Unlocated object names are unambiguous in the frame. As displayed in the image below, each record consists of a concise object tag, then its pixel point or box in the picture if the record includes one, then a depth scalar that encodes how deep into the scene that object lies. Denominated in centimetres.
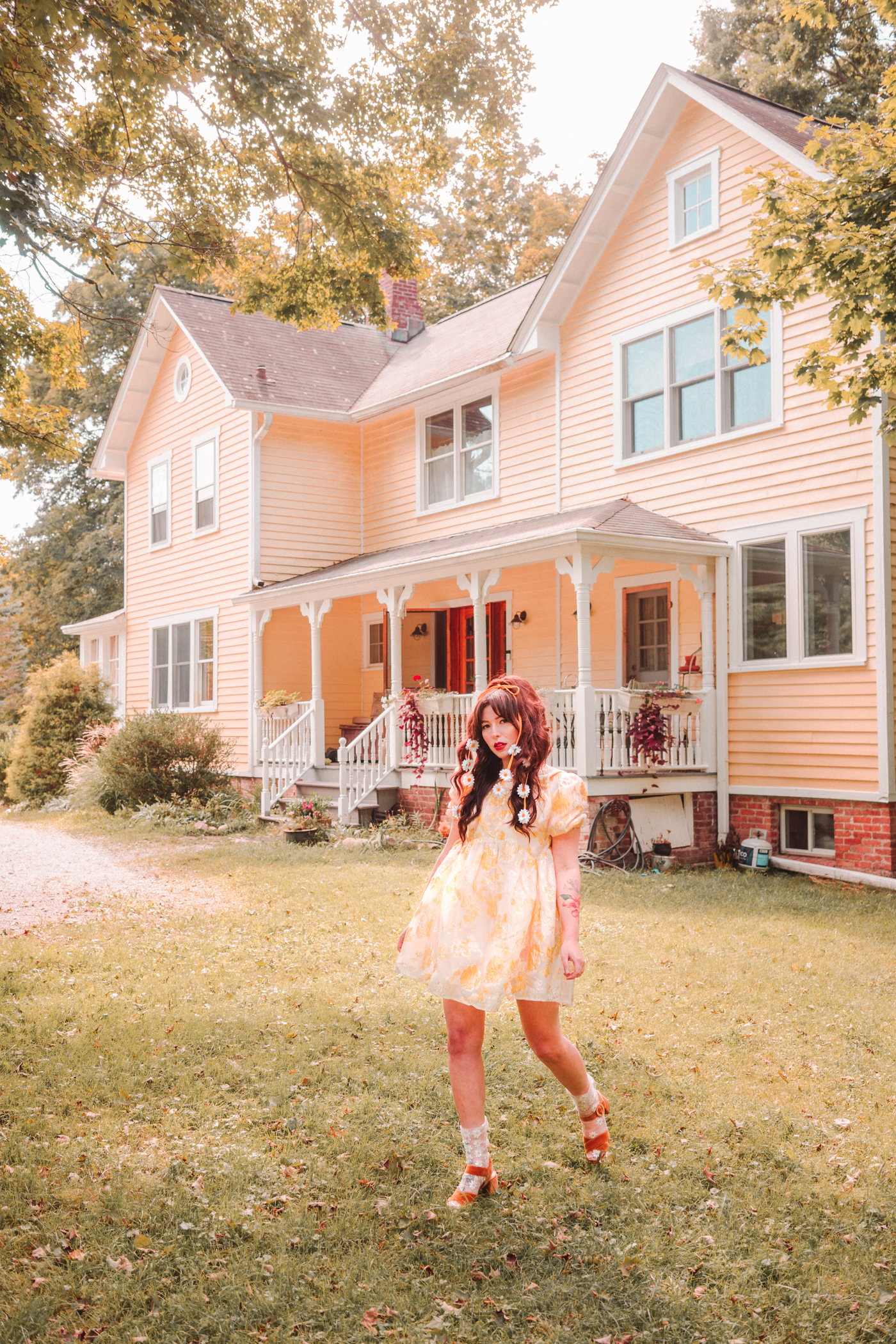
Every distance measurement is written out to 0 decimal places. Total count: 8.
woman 381
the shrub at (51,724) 2077
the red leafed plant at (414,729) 1423
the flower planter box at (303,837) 1376
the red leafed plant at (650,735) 1202
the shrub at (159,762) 1720
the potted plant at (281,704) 1715
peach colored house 1180
